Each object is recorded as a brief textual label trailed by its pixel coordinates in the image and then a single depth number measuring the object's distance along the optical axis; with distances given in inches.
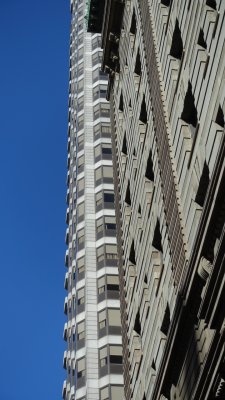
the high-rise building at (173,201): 689.0
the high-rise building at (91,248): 2148.1
